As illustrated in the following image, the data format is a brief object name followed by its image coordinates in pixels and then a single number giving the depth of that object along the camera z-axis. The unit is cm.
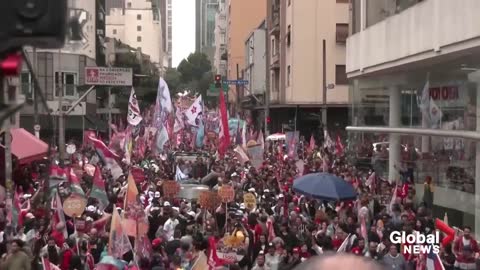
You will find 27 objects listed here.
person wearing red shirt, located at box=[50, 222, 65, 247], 1265
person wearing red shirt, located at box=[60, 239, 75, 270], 1184
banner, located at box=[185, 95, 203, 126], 3500
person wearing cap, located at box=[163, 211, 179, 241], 1387
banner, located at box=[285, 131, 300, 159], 2875
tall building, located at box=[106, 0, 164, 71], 14750
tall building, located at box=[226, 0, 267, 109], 9144
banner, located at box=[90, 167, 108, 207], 1641
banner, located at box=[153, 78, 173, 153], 2806
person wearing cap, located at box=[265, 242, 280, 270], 1205
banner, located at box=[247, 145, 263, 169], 2438
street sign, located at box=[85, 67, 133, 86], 3025
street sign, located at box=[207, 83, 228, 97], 6009
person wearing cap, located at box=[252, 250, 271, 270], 1194
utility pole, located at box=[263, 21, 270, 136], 4609
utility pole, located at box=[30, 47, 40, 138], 453
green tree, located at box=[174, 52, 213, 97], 12300
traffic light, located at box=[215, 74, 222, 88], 4087
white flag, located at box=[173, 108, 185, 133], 3666
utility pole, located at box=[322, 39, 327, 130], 4066
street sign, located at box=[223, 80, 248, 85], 4191
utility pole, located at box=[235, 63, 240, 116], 8156
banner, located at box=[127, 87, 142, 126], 3053
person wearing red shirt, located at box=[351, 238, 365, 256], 1281
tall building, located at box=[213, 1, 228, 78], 11956
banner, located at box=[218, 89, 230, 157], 2672
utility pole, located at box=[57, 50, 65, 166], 2634
